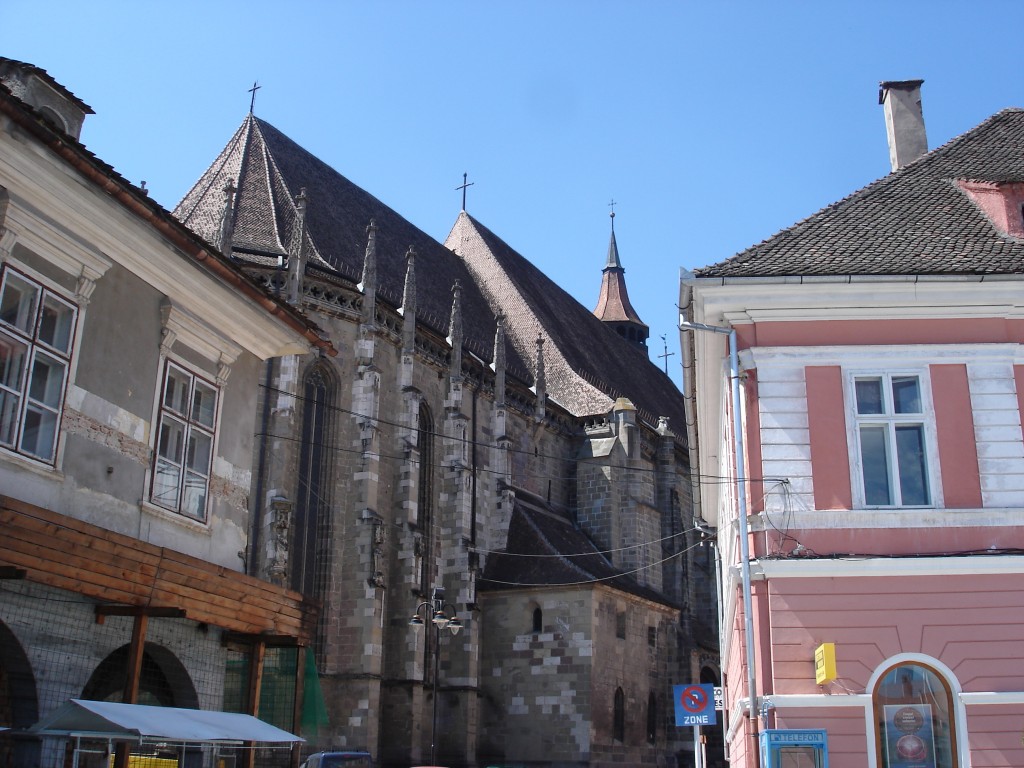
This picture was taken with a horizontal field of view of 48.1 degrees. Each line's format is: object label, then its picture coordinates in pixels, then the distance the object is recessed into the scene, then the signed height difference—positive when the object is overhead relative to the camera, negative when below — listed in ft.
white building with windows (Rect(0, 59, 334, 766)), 28.43 +7.84
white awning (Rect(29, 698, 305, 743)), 25.66 +0.07
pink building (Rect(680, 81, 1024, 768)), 34.63 +7.87
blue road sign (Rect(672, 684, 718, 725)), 56.90 +1.43
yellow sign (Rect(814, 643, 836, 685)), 33.22 +2.07
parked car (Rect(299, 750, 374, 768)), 45.98 -1.16
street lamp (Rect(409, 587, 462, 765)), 69.21 +7.78
